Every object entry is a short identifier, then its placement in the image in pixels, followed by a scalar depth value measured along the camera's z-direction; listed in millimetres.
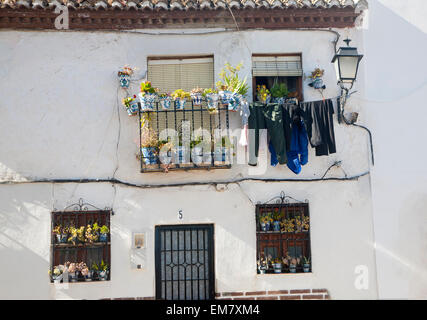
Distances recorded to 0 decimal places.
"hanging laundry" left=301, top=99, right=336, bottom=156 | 8430
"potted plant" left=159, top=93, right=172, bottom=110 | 8438
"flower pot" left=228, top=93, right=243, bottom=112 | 8370
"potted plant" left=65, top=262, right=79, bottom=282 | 8180
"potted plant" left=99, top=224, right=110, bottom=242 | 8320
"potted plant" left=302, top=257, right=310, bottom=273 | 8398
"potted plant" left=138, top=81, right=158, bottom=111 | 8305
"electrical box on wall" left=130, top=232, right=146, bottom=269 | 8328
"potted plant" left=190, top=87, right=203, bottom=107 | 8422
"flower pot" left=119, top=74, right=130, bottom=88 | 8633
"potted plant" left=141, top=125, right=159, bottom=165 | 8266
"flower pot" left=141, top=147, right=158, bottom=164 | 8258
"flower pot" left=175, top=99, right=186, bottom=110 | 8477
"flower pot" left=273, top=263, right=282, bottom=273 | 8352
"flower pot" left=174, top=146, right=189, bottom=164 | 8310
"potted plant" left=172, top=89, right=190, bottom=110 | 8438
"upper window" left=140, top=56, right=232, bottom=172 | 8312
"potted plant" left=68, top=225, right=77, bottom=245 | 8234
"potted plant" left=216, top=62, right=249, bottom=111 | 8375
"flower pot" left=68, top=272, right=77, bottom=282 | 8203
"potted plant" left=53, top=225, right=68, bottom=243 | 8281
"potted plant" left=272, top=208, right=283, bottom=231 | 8430
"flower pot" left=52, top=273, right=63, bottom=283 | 8148
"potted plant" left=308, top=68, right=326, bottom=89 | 8727
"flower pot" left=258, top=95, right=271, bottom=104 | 8680
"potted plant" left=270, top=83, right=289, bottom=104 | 8711
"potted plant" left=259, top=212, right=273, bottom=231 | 8422
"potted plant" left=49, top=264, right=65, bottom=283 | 8156
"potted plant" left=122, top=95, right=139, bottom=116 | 8445
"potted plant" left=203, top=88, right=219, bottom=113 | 8391
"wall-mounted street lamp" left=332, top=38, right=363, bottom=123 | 8125
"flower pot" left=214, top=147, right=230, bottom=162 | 8320
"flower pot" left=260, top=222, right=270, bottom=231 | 8422
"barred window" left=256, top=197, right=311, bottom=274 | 8414
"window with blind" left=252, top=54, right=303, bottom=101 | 9000
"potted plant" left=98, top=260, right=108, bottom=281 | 8220
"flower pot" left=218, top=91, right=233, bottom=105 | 8367
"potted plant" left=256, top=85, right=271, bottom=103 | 8677
